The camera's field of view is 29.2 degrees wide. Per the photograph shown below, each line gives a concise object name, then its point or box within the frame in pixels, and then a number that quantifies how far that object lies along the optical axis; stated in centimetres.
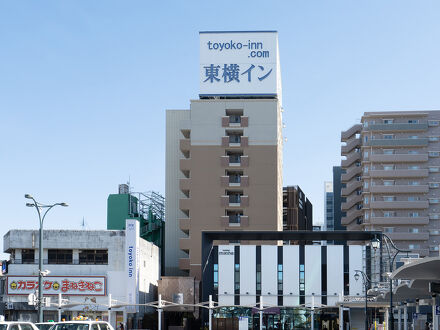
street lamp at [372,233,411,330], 4717
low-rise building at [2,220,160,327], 7638
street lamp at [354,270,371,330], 6462
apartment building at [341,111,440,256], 12681
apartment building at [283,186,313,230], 15562
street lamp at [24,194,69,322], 4325
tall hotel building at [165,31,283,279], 9544
